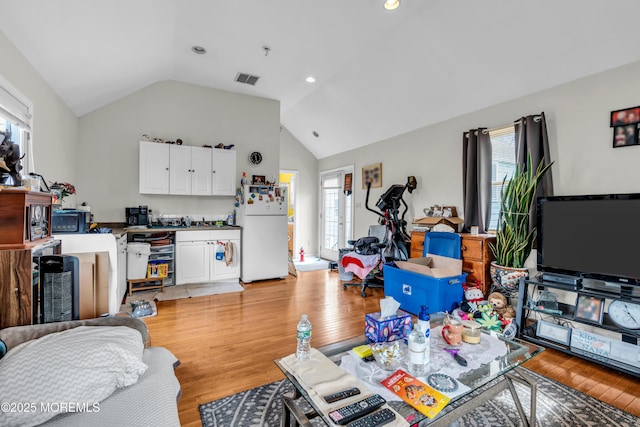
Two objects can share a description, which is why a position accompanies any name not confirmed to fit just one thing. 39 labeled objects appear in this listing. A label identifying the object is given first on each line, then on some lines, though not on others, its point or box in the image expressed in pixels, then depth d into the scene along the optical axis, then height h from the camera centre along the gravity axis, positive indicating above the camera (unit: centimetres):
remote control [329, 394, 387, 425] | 103 -72
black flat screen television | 221 -20
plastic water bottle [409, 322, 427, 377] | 139 -66
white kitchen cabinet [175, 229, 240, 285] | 416 -68
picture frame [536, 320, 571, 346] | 237 -99
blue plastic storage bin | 304 -85
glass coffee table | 112 -75
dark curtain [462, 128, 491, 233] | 350 +39
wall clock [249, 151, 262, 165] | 505 +89
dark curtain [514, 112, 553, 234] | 287 +65
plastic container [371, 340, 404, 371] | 140 -70
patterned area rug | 163 -116
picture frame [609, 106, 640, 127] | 237 +78
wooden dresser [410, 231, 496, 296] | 322 -51
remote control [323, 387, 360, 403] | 114 -72
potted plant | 285 -16
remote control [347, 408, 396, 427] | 101 -73
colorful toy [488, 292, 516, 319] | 296 -96
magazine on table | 114 -74
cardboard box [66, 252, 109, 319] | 212 -58
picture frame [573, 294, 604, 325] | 225 -75
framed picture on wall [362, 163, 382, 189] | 511 +64
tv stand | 211 -94
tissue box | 162 -65
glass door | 600 -4
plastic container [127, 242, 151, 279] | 377 -64
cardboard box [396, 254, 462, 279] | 309 -61
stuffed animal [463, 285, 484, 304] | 307 -87
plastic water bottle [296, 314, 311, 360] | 144 -65
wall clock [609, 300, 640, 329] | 211 -74
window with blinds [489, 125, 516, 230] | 334 +59
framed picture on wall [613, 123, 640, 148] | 237 +63
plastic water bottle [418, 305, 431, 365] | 142 -57
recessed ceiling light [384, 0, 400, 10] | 266 +188
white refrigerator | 447 -34
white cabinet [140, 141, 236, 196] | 421 +58
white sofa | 103 -74
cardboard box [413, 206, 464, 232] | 366 -11
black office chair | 419 -59
